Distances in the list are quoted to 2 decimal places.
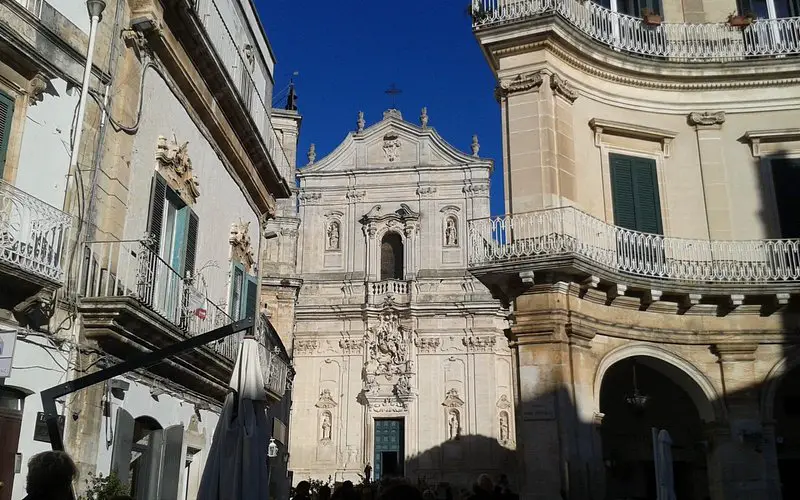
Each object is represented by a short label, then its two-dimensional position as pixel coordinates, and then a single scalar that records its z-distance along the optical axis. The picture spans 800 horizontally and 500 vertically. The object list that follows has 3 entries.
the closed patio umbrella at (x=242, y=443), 7.75
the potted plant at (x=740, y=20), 16.16
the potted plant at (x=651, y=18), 16.25
